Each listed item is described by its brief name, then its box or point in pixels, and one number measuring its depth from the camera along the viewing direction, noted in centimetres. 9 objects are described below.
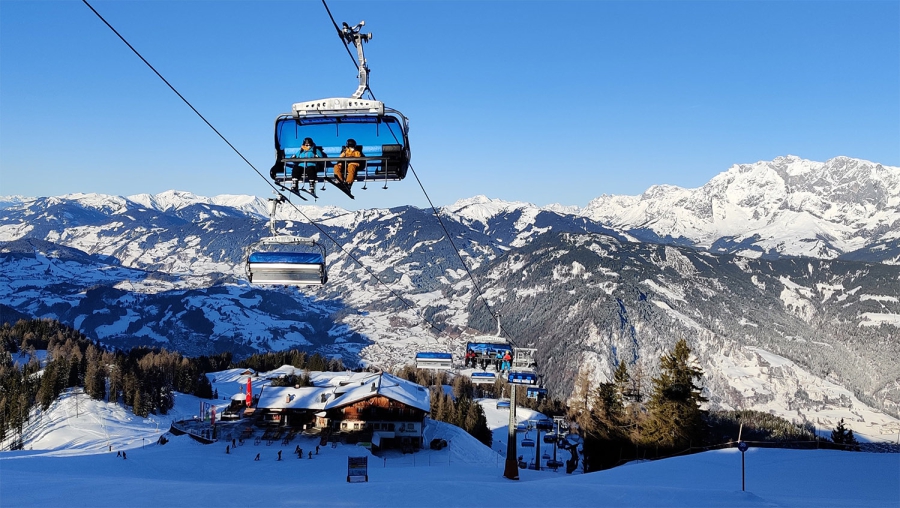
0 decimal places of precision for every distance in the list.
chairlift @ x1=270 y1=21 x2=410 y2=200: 1474
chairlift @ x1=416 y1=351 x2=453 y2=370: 3728
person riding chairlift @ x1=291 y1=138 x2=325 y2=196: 1519
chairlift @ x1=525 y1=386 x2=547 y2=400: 6164
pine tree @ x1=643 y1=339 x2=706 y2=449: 4497
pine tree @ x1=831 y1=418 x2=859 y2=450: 6082
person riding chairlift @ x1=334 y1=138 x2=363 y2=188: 1511
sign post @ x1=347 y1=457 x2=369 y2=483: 3025
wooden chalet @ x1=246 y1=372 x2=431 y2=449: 6469
